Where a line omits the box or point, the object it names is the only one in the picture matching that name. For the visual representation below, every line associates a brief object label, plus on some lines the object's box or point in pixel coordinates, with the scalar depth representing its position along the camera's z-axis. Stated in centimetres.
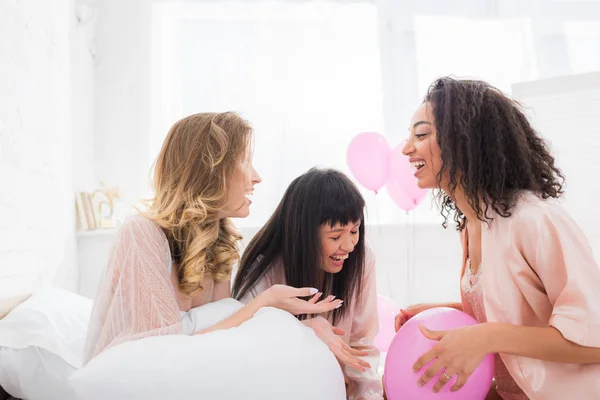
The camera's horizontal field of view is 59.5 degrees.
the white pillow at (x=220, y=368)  88
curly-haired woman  105
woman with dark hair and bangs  153
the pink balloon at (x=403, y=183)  269
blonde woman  126
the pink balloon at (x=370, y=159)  275
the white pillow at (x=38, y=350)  121
